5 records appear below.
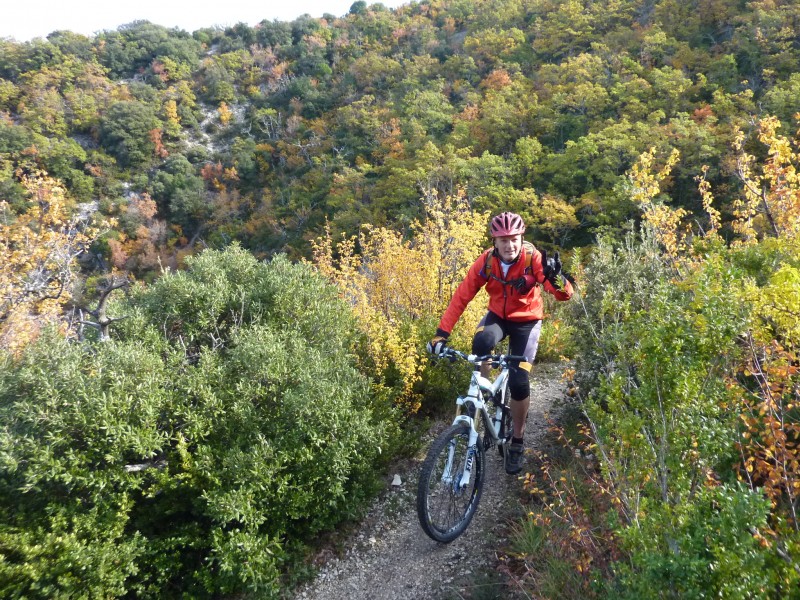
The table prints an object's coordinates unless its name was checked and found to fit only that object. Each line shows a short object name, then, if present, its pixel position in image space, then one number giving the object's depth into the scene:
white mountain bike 2.93
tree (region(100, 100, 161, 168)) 42.41
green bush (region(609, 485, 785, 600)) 1.16
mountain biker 3.21
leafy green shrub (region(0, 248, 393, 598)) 2.78
